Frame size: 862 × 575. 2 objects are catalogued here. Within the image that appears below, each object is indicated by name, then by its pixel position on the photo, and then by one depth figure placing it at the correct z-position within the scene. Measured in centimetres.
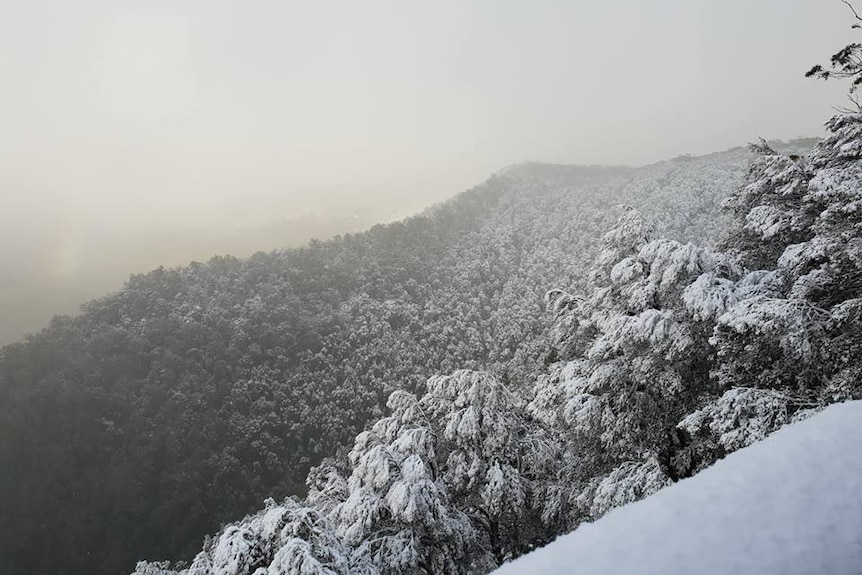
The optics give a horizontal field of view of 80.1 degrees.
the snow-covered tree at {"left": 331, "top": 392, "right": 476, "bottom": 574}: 1036
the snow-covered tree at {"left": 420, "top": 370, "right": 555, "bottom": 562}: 1237
